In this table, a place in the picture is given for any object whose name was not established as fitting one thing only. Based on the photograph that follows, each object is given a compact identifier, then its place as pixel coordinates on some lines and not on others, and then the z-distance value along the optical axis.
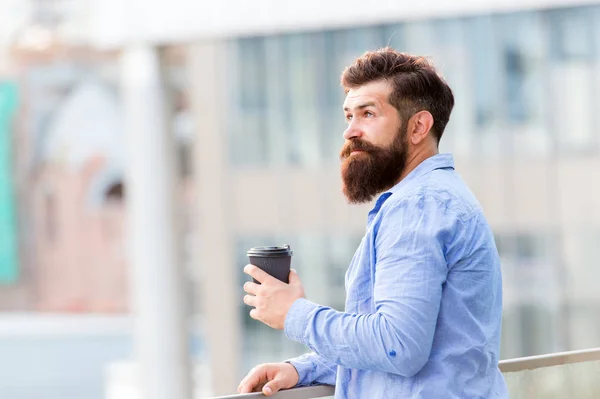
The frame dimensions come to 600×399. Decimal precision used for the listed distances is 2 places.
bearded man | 3.30
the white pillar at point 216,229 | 27.48
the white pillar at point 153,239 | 25.17
